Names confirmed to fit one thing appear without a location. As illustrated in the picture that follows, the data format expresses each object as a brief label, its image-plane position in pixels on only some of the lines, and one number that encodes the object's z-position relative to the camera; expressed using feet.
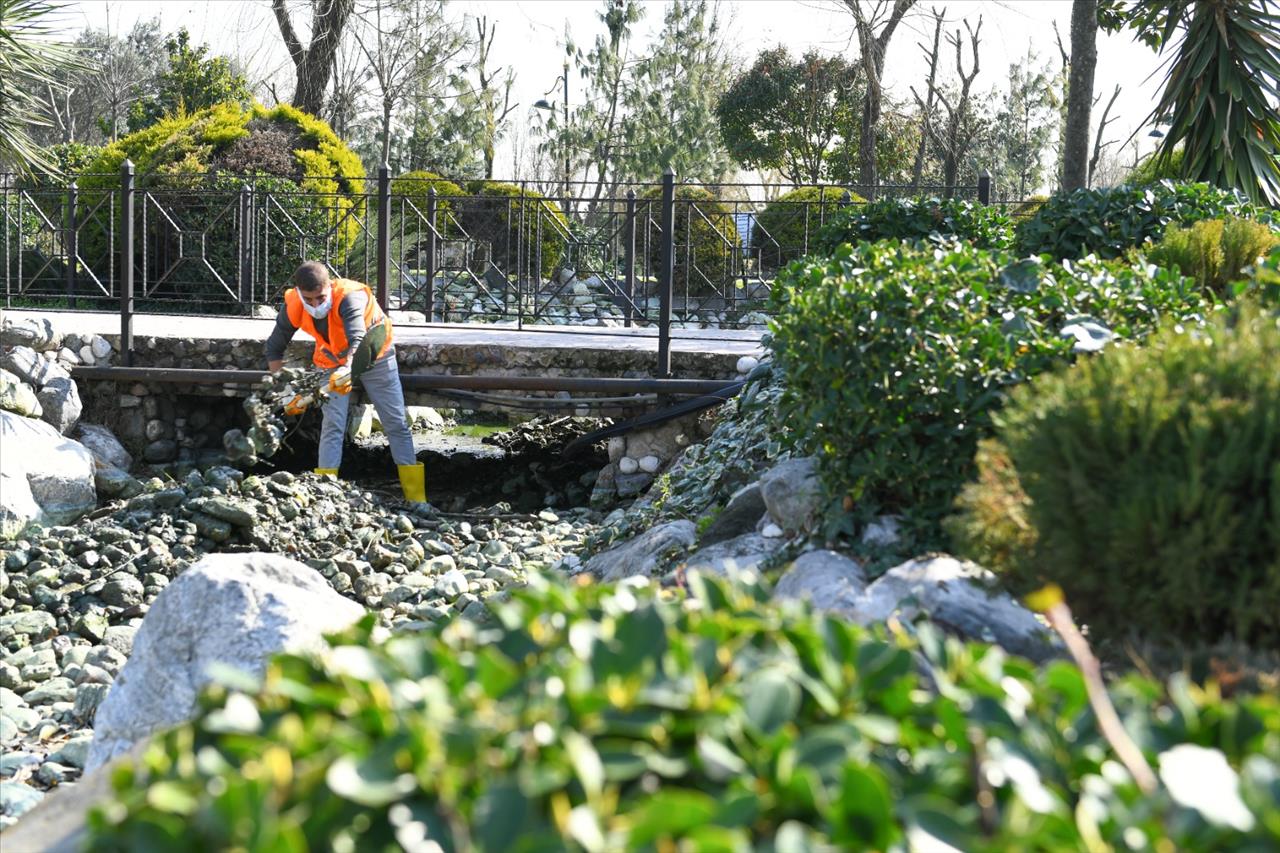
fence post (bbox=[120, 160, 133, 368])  31.86
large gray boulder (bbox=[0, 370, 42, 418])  28.40
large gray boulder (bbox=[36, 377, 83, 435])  30.45
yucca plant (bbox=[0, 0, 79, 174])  29.84
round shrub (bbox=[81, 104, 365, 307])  43.01
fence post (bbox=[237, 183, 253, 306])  36.86
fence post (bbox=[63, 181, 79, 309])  37.73
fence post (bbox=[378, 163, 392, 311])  32.07
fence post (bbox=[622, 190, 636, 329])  32.45
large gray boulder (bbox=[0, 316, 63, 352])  30.42
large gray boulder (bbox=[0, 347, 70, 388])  30.09
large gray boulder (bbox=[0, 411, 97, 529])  26.71
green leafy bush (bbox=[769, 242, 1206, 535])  13.28
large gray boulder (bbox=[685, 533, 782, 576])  14.89
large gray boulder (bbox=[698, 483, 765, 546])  16.63
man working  27.84
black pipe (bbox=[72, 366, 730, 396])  30.96
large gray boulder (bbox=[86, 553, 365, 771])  12.03
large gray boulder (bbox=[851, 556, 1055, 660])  10.04
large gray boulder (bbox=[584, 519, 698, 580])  17.54
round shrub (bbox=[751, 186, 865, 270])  49.16
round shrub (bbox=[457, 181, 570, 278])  53.98
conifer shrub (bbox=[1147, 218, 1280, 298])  18.80
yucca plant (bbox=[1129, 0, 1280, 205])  32.89
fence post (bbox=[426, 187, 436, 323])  36.83
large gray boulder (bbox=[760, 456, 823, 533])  14.70
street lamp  94.40
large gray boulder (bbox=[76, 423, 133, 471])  31.24
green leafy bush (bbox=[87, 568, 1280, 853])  4.73
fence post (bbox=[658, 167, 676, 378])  30.37
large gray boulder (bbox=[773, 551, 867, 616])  11.41
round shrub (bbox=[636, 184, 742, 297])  51.67
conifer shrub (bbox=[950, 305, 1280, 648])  8.36
